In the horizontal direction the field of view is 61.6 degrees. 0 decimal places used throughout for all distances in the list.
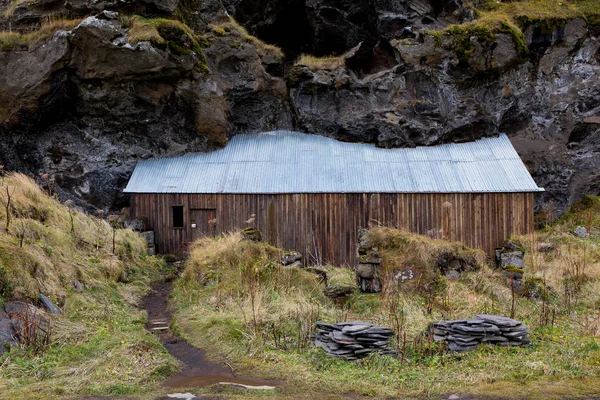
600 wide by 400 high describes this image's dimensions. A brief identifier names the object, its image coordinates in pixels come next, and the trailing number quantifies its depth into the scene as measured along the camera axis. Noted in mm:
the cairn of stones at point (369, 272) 11734
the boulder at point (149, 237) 16891
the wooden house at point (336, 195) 16422
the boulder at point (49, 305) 8695
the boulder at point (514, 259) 13297
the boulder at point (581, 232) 17266
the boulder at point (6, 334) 7184
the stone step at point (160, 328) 9310
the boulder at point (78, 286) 10284
